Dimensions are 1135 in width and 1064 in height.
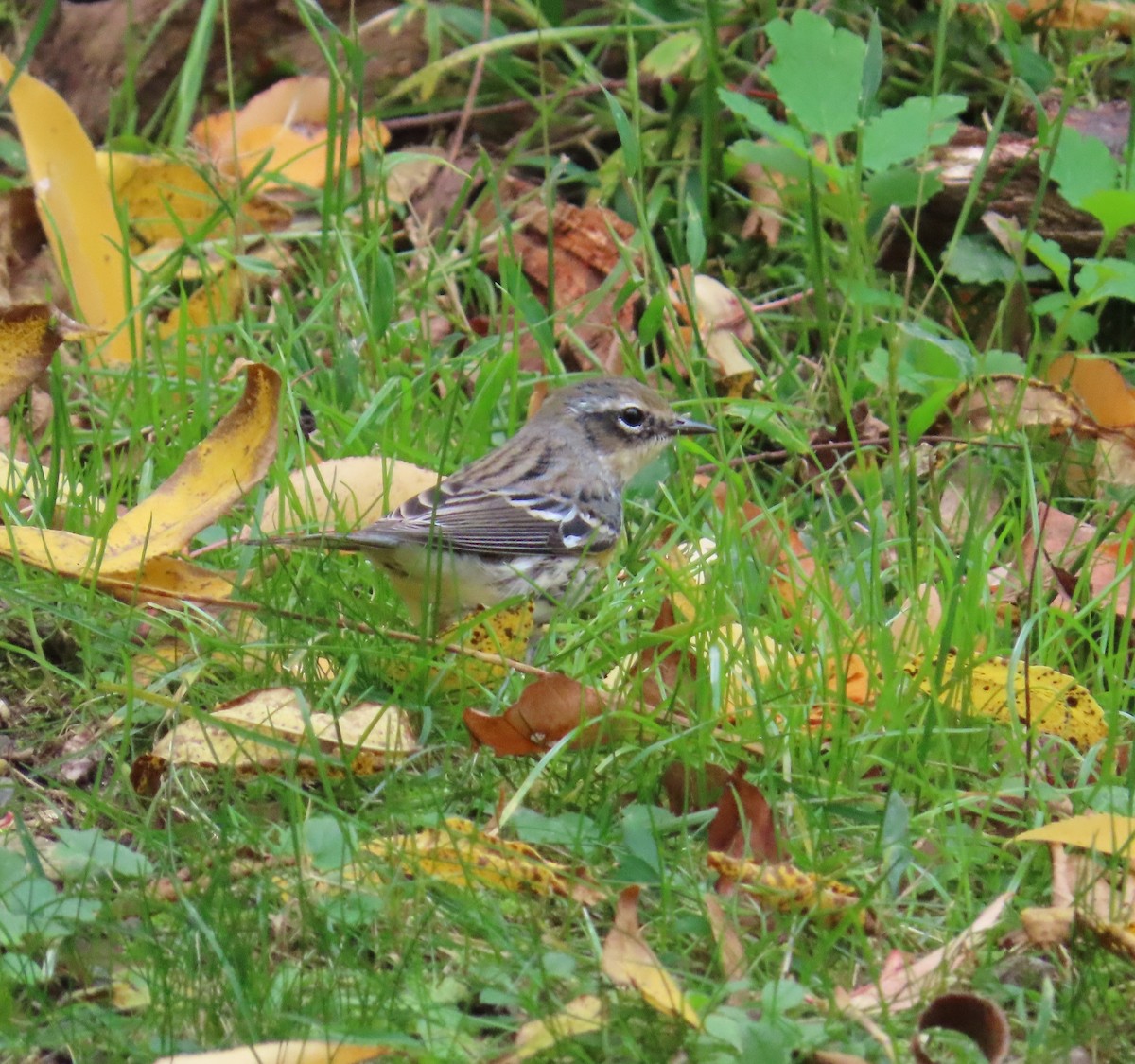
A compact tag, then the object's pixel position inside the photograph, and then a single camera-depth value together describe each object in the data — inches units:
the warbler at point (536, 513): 380.2
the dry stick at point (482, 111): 613.9
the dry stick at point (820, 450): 431.8
